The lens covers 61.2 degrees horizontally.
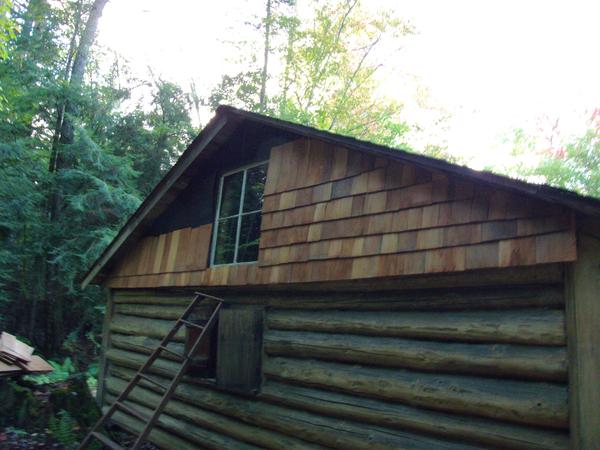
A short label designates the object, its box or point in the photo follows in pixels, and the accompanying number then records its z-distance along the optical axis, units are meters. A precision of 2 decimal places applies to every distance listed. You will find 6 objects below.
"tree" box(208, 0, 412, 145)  23.22
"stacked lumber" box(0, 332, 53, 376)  9.69
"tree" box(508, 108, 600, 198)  18.89
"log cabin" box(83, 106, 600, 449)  3.95
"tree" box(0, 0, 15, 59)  10.38
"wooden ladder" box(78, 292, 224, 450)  5.98
